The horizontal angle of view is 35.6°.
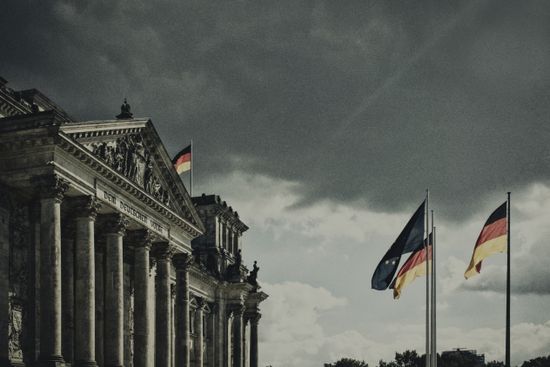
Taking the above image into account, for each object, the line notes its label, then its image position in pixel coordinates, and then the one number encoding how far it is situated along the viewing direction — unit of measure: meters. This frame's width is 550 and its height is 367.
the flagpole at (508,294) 38.86
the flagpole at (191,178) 73.62
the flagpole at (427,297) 42.66
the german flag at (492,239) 40.91
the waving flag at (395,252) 40.81
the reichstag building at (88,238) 42.34
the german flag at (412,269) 43.44
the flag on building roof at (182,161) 69.31
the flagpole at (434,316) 41.50
